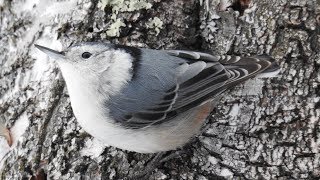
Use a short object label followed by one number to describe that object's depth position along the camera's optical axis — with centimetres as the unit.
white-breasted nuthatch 251
